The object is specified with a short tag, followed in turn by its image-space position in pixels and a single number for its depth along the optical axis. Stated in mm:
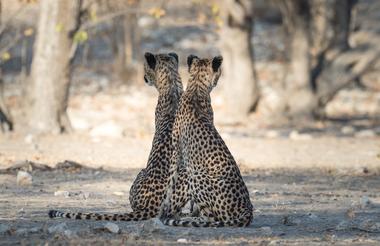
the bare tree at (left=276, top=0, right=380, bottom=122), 40594
